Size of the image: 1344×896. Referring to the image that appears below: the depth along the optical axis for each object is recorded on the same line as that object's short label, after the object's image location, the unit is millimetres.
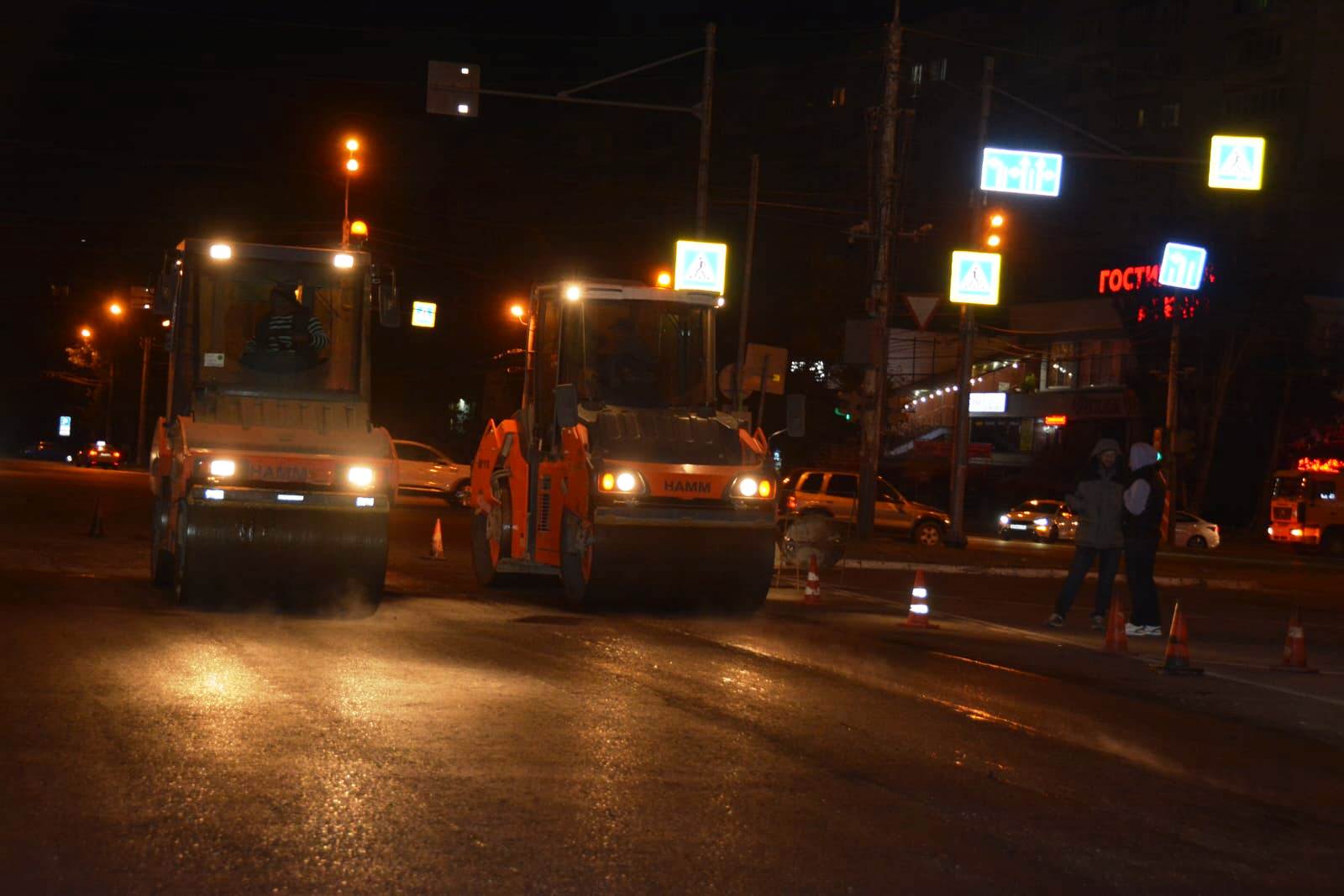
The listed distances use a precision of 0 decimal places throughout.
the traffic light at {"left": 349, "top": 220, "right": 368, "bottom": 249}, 28281
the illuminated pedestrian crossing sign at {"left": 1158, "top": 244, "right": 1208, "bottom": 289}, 34812
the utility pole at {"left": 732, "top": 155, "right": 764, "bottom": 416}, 39969
